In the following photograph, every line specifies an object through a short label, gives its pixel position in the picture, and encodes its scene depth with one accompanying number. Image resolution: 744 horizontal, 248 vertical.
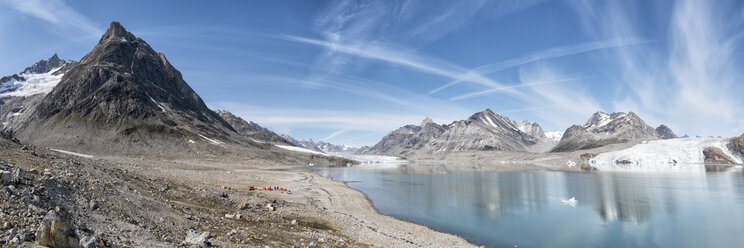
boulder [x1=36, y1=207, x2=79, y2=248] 10.23
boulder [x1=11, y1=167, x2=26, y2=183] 13.30
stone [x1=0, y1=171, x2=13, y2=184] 12.66
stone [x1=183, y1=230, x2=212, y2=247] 15.36
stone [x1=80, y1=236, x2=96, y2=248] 10.73
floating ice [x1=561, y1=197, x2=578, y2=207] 55.50
